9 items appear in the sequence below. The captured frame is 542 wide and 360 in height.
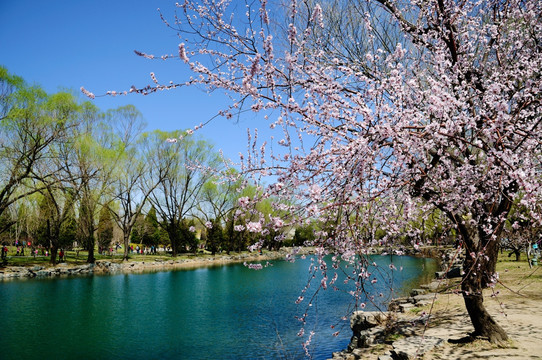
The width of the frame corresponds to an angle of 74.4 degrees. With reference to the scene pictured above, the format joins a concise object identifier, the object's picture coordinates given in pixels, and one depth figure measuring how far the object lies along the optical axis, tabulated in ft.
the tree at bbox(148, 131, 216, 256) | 106.11
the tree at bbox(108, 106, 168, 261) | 92.52
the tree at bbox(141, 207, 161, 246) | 136.15
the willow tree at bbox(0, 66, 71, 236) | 65.57
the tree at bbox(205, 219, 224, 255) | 131.87
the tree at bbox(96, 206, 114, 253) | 122.39
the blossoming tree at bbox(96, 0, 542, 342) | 9.08
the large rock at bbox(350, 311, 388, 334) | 27.07
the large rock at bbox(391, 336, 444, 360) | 16.70
